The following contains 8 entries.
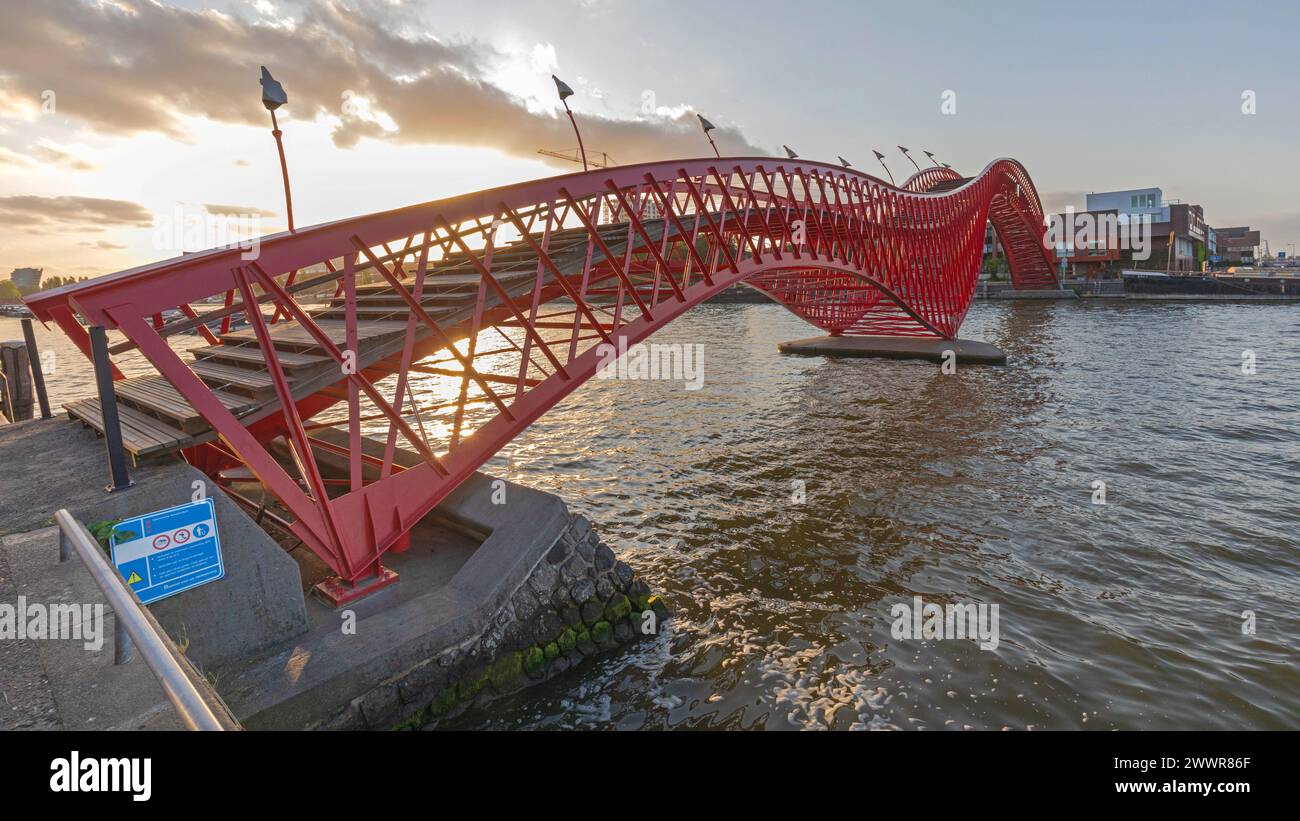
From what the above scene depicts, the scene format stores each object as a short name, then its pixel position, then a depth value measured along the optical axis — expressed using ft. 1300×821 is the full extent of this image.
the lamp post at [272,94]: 24.03
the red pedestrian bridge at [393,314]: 21.16
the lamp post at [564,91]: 39.47
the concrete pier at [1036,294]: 254.27
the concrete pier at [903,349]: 108.37
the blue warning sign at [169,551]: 18.33
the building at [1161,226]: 336.49
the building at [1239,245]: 560.20
